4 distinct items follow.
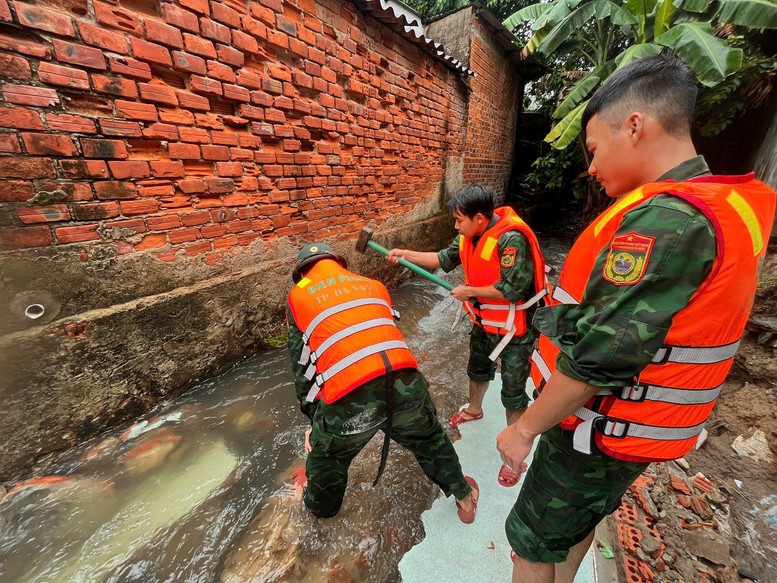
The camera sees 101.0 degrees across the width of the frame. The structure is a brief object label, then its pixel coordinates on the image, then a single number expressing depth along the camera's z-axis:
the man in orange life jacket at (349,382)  1.46
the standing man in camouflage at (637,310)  0.81
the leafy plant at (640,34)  3.59
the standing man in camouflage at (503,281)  2.02
